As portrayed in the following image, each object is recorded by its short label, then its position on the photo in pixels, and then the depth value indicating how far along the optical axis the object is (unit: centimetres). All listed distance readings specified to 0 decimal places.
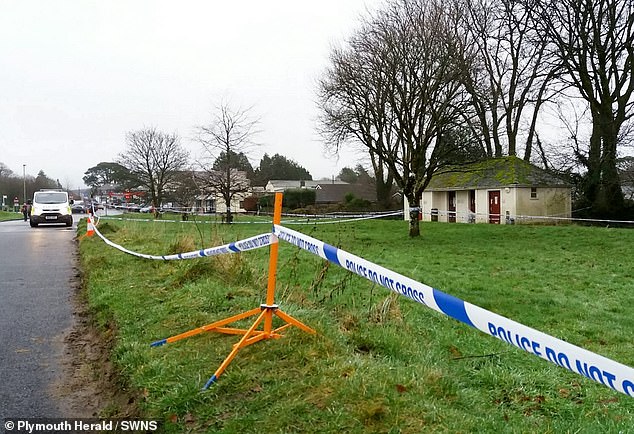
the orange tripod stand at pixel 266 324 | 445
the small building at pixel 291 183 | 9861
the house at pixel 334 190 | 7033
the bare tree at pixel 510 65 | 3341
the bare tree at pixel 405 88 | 2403
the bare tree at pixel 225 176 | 3975
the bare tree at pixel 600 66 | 2948
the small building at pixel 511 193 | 3534
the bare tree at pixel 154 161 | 5416
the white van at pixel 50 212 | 2622
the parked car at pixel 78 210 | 5725
